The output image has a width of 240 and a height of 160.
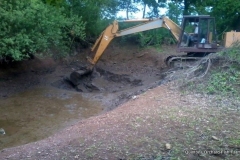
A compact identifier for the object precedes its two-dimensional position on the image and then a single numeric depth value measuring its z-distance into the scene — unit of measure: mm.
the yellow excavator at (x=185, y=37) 15934
